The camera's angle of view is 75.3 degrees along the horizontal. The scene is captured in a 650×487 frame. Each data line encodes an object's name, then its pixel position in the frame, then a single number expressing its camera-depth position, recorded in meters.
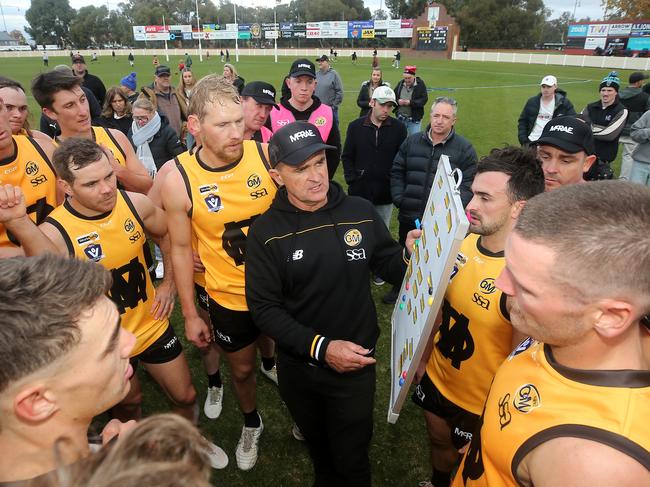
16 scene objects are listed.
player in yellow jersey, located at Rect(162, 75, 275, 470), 2.99
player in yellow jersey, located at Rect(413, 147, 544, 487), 2.47
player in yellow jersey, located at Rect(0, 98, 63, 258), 3.35
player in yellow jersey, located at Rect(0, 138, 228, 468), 2.82
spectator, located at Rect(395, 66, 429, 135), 10.45
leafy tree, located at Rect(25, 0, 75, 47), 94.69
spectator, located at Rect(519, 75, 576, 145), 8.28
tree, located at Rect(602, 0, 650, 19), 46.50
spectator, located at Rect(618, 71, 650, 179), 9.08
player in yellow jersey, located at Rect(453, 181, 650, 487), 1.20
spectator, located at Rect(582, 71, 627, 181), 7.55
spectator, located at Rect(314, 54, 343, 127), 10.66
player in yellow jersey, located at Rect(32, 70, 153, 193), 3.85
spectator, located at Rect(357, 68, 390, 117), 10.51
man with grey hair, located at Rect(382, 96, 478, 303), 5.16
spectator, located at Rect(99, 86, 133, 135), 6.74
